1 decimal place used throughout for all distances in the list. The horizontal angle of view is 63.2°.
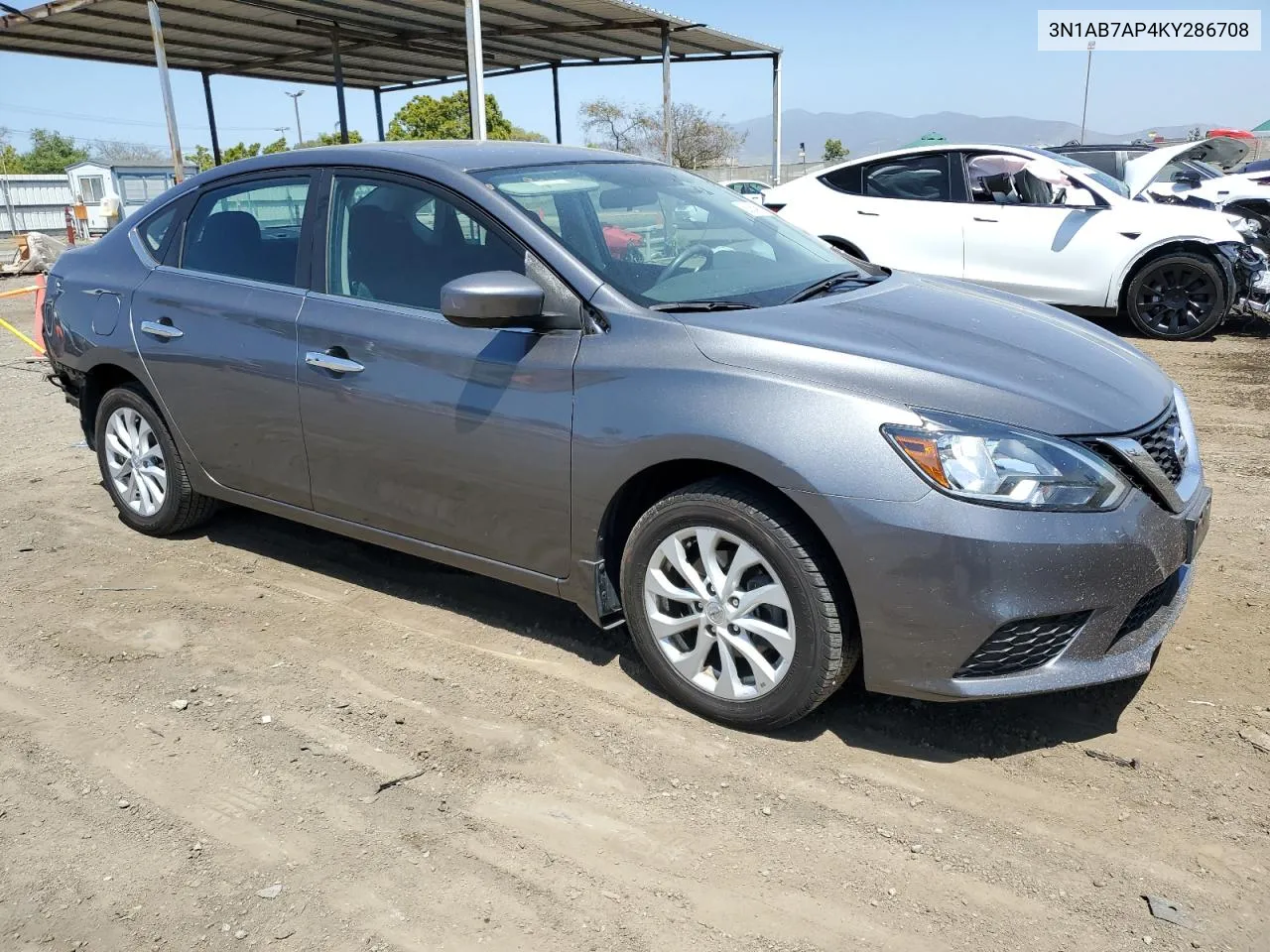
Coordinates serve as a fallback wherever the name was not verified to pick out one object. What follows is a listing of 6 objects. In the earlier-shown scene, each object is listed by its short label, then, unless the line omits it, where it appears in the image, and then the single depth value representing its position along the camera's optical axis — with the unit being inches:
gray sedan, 106.7
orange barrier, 335.4
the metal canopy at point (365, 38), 535.2
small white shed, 1231.5
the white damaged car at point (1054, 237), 345.7
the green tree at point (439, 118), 1897.1
